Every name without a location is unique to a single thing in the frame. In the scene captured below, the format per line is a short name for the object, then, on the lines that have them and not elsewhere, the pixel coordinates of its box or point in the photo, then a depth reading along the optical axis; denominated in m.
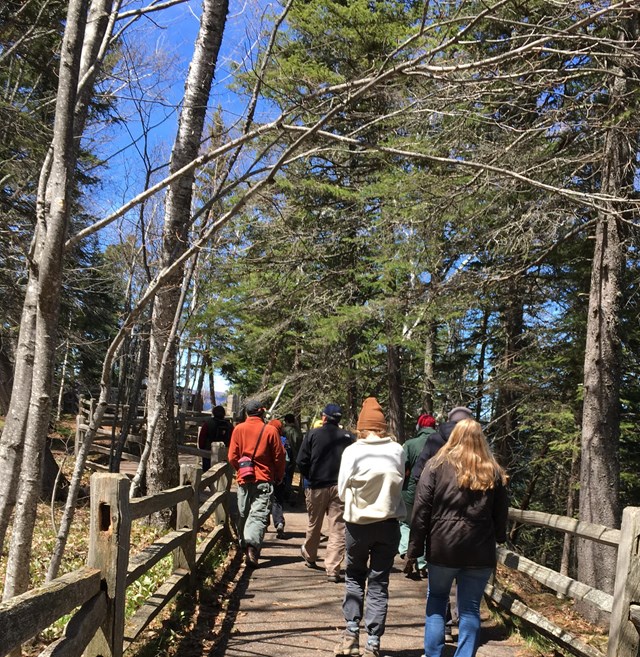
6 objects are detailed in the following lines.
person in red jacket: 7.66
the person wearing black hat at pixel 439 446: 5.37
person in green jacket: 7.54
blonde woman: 4.37
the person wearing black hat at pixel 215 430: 11.45
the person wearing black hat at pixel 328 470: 7.41
